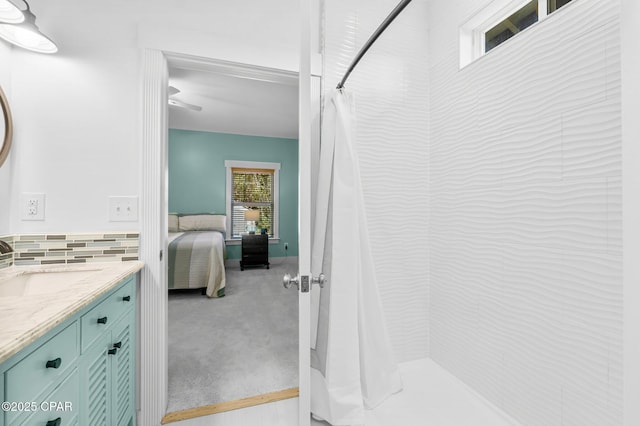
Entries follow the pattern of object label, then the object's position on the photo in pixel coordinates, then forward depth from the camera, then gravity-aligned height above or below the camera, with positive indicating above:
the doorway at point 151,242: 1.41 -0.16
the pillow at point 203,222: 4.96 -0.18
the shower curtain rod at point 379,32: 0.95 +0.75
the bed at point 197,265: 3.44 -0.70
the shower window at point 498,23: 1.28 +1.06
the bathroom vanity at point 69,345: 0.61 -0.40
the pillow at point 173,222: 4.84 -0.19
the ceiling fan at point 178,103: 3.07 +1.41
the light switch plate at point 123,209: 1.40 +0.02
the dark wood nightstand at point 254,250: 4.97 -0.70
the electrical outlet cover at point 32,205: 1.31 +0.03
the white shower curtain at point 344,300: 1.35 -0.47
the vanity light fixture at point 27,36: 1.13 +0.80
